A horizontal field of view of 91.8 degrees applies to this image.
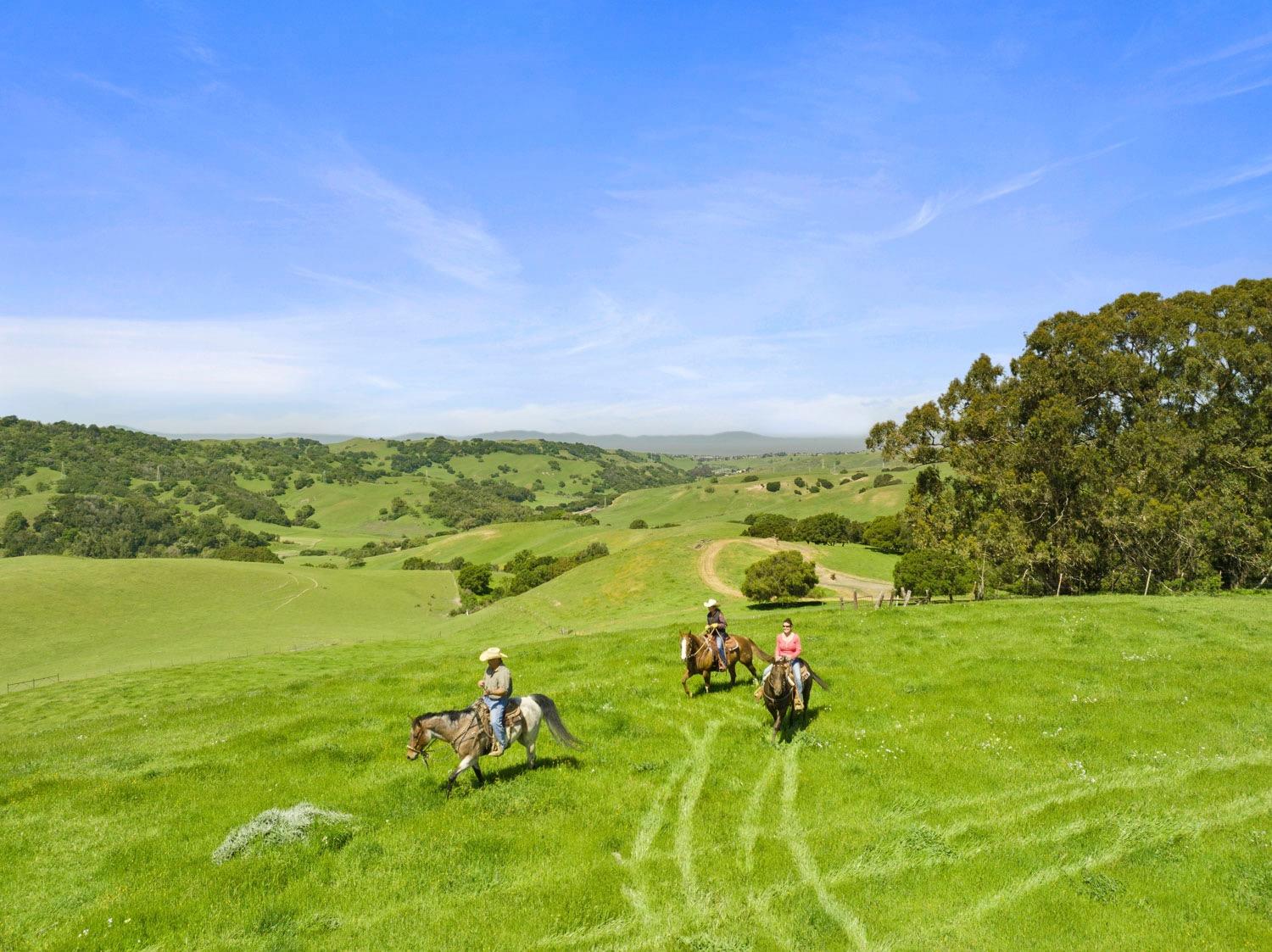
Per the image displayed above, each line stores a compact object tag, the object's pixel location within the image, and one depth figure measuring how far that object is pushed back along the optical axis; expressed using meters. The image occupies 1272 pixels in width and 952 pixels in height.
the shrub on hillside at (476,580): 112.25
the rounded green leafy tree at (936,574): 57.22
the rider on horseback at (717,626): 19.66
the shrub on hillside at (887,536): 92.69
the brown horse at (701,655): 19.47
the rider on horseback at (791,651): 16.30
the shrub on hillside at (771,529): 100.94
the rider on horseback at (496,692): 12.76
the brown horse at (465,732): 12.62
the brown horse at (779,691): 15.34
